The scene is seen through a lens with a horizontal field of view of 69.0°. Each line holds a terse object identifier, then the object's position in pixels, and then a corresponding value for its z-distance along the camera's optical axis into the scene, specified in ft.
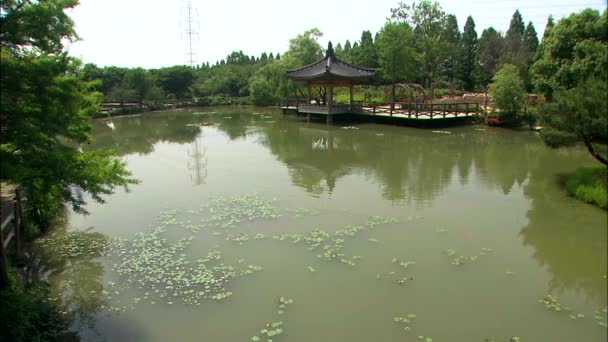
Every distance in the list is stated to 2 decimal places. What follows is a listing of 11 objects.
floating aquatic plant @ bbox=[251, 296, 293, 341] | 19.13
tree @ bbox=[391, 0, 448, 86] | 141.08
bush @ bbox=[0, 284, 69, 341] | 17.87
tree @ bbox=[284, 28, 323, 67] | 123.03
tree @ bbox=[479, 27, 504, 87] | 151.74
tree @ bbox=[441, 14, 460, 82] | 156.76
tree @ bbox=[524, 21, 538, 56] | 181.14
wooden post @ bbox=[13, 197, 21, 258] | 24.97
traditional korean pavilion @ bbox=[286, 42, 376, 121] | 93.40
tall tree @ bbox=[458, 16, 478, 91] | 154.71
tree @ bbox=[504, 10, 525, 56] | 165.91
